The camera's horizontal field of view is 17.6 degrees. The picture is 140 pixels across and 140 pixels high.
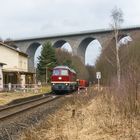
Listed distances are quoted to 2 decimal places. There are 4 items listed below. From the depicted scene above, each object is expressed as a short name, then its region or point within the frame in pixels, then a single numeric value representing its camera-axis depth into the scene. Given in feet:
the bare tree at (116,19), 208.13
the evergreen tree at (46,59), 362.94
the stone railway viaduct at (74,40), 328.08
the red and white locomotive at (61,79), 161.99
